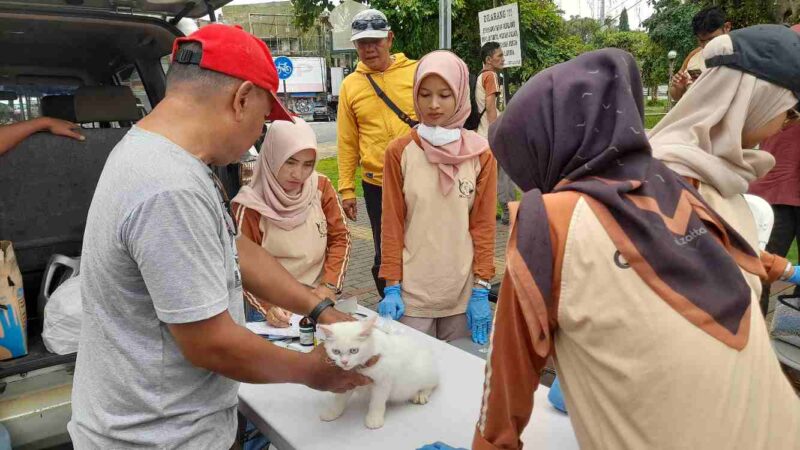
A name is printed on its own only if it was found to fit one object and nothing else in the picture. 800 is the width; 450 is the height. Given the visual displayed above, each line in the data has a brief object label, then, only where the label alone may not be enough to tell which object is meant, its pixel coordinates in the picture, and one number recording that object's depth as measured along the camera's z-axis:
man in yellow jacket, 3.74
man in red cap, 1.16
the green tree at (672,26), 22.88
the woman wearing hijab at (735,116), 1.60
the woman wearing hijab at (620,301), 0.96
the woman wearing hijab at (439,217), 2.56
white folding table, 1.53
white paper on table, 2.21
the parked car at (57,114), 2.30
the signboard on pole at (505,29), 6.65
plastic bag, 2.51
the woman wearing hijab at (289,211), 2.53
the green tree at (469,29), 11.42
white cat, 1.55
